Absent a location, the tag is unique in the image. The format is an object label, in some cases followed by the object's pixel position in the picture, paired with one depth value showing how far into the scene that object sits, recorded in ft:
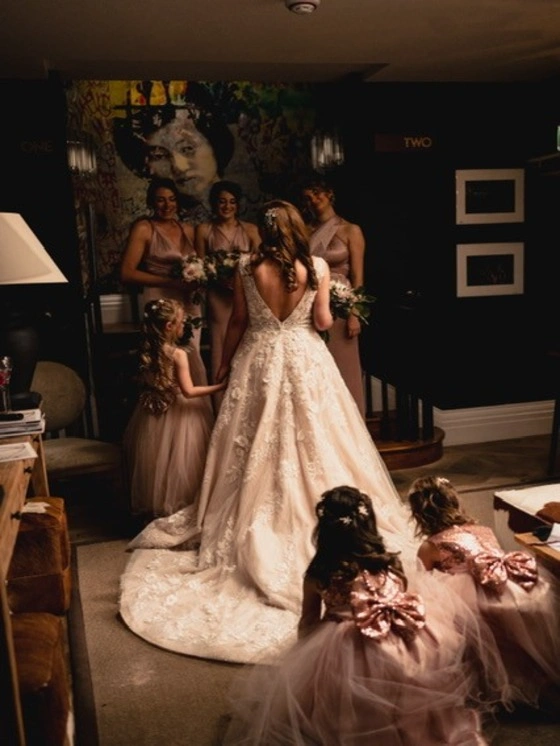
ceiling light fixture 12.54
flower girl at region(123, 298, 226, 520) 13.00
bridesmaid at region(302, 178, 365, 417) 17.21
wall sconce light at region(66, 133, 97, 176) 19.53
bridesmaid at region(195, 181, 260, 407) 16.37
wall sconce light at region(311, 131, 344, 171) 19.99
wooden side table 6.09
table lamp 10.23
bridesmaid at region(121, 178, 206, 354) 16.96
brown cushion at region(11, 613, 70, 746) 6.75
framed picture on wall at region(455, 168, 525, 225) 19.34
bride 11.09
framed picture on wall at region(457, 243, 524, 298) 19.71
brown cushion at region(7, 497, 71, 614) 9.74
